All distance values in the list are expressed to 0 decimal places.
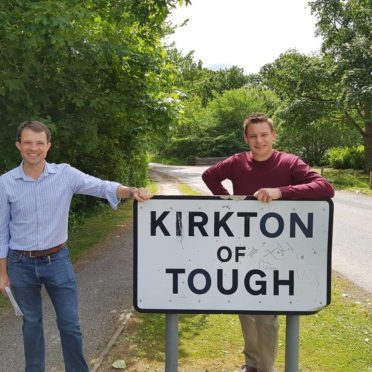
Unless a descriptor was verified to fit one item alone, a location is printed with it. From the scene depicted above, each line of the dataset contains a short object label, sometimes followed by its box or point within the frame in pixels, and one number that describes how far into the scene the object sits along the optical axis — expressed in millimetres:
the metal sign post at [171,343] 2166
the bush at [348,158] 28875
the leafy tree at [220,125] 49938
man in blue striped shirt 2750
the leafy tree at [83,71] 5312
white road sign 2053
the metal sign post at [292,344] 2131
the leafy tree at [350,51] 19859
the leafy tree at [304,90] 24453
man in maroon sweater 2705
